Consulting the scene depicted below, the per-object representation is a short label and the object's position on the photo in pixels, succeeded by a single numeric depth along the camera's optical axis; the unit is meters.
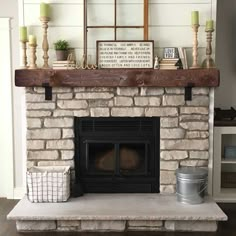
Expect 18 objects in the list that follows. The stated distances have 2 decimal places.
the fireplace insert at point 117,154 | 4.19
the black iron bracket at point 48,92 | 4.08
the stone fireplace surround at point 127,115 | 4.11
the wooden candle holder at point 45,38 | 3.98
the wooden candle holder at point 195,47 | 3.95
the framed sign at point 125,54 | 4.05
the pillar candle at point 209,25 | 3.99
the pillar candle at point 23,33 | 3.98
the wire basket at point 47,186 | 3.91
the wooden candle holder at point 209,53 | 4.03
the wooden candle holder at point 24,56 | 4.04
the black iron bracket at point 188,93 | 4.07
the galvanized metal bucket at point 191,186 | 3.85
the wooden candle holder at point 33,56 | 4.04
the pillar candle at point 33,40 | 4.02
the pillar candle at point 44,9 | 3.96
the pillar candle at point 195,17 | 3.92
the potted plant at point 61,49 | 4.04
